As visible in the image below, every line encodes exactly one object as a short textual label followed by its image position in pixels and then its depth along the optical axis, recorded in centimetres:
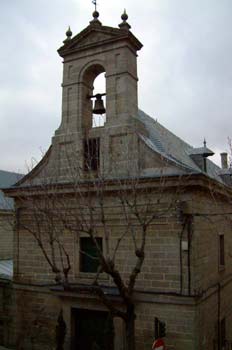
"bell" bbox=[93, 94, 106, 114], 1341
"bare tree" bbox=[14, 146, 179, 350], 1112
